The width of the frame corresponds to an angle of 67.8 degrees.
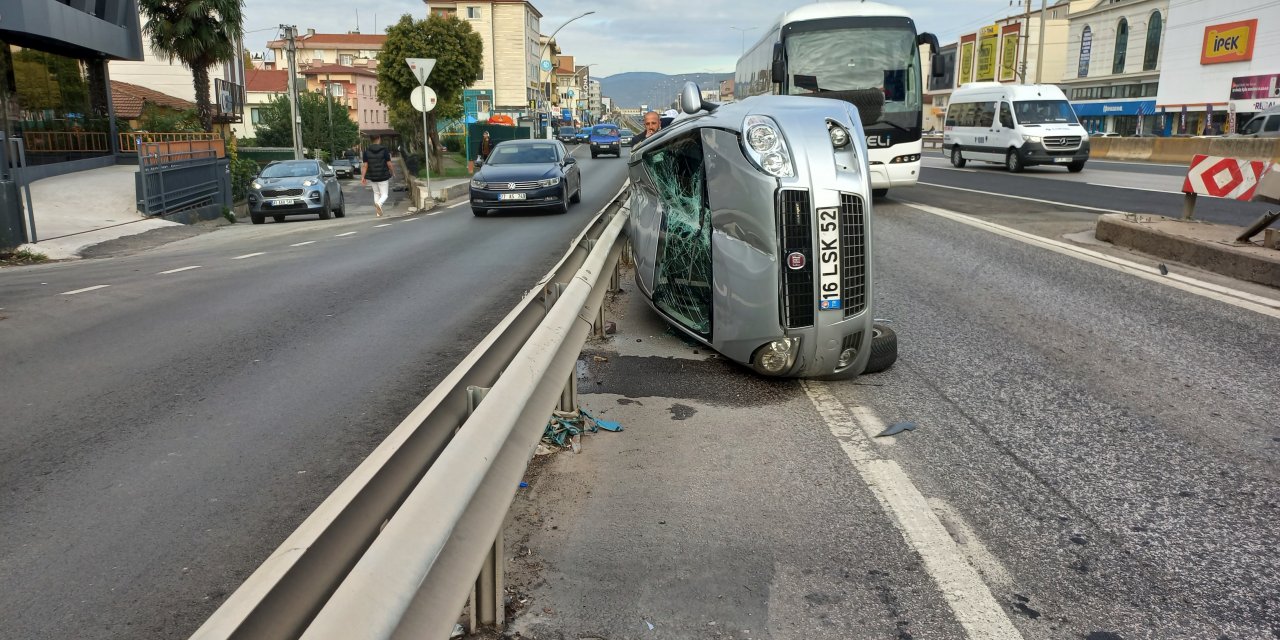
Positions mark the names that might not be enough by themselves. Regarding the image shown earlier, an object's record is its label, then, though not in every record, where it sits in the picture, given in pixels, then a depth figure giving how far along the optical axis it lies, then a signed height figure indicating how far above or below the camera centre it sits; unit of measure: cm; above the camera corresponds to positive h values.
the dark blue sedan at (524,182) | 1941 -106
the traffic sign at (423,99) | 2695 +88
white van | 2780 +2
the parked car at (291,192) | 2248 -146
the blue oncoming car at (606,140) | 5988 -65
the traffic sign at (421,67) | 2527 +165
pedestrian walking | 2269 -95
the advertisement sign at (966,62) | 10388 +726
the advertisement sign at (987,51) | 9669 +787
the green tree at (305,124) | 6328 +39
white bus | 1825 +128
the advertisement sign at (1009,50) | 9262 +757
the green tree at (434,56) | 5381 +403
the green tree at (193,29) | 3359 +354
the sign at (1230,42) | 5697 +518
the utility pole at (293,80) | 3444 +178
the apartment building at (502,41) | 11456 +1067
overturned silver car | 527 -61
